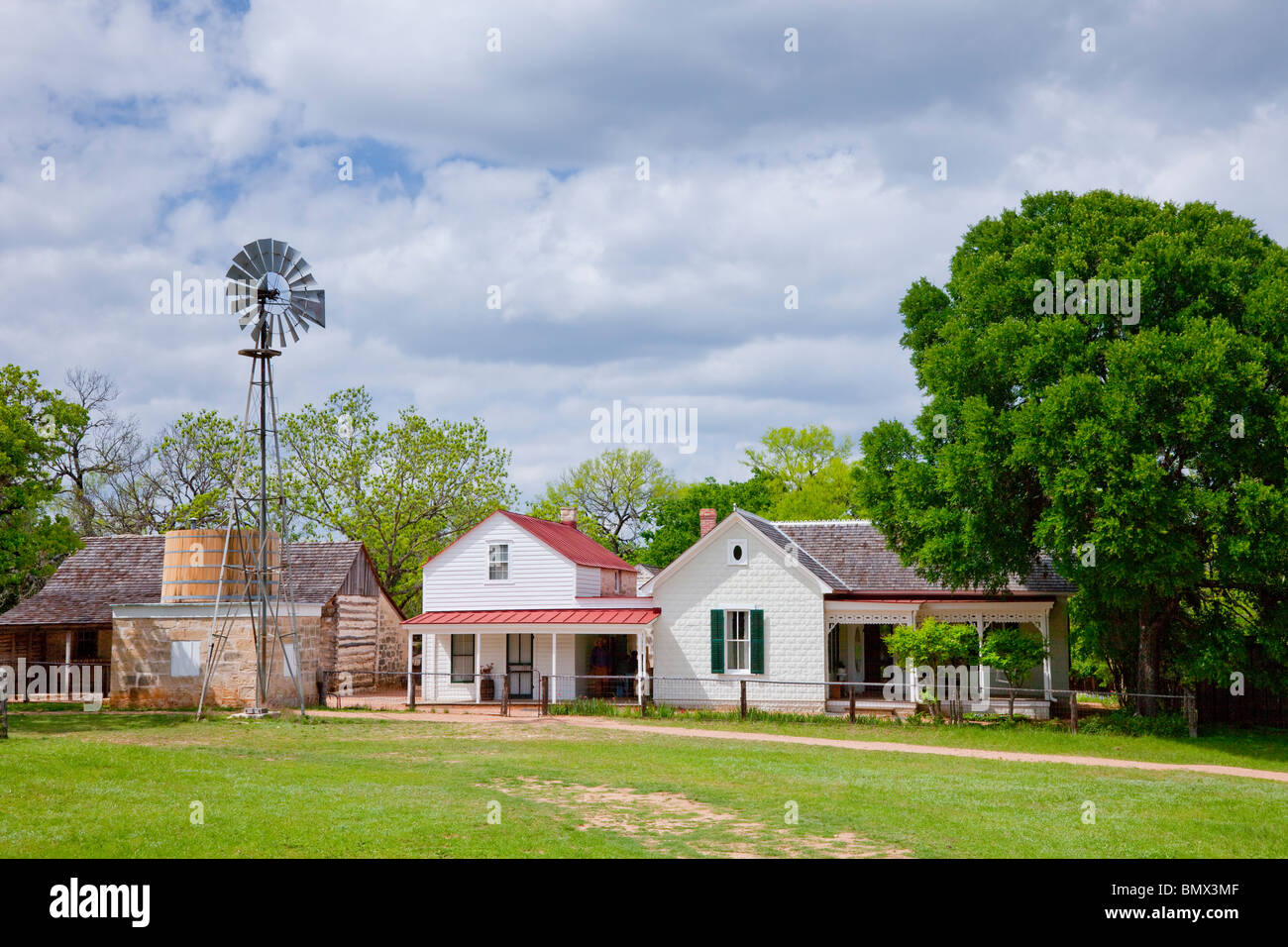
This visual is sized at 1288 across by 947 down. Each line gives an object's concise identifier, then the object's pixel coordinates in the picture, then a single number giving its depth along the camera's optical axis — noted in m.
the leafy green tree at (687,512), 56.50
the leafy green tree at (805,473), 60.97
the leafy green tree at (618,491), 63.03
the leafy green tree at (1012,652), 24.94
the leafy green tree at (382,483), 45.22
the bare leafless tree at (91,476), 48.28
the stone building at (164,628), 29.12
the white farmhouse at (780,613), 29.05
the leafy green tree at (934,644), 25.48
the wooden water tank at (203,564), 28.27
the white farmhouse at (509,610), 31.91
